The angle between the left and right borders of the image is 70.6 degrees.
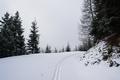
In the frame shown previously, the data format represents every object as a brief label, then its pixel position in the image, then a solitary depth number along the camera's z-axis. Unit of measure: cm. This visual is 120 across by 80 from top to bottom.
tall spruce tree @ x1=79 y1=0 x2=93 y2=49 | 1617
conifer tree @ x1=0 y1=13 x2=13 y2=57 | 1738
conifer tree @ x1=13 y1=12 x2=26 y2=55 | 1963
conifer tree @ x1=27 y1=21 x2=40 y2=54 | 2311
